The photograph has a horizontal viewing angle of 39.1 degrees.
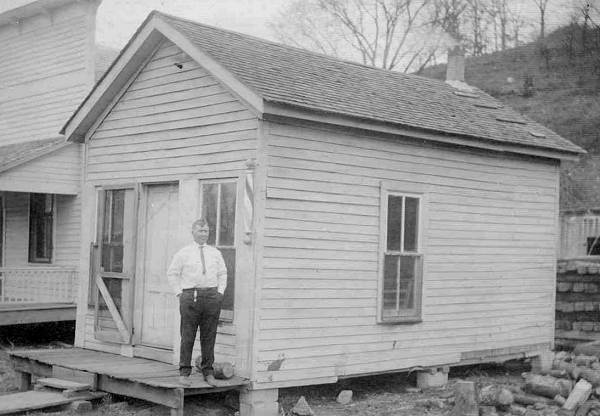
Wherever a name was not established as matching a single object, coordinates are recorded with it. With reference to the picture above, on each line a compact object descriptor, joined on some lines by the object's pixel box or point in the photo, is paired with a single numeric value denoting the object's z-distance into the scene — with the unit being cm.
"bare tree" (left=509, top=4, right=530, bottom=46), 4797
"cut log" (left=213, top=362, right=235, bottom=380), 965
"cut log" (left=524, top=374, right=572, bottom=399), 1134
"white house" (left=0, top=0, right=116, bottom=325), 1664
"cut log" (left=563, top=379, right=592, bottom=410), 1077
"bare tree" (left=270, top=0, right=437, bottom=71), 4106
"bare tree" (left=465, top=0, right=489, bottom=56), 4469
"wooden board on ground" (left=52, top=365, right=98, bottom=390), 1034
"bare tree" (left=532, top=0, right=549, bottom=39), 4328
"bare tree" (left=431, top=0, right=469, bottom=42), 4188
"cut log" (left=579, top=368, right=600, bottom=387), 1198
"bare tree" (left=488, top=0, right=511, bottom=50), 4581
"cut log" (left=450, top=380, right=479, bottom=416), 985
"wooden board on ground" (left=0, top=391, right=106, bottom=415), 966
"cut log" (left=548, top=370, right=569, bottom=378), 1277
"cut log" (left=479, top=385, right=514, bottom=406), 1077
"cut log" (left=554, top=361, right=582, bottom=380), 1266
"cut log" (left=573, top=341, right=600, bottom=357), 1418
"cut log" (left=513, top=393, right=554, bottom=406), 1109
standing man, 962
